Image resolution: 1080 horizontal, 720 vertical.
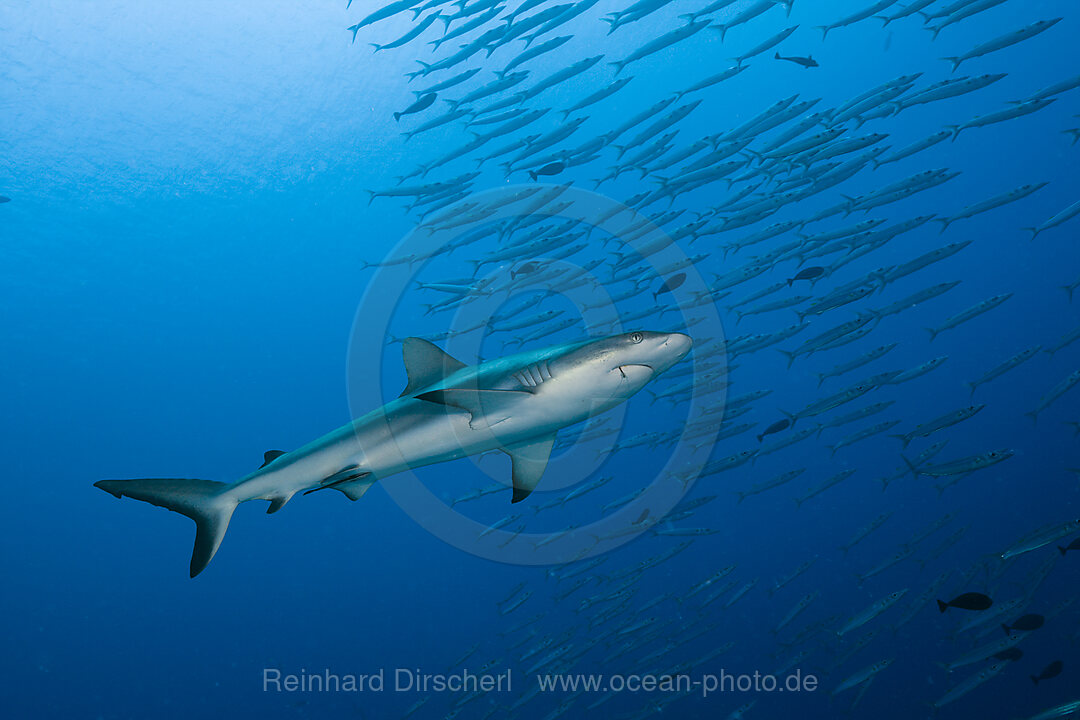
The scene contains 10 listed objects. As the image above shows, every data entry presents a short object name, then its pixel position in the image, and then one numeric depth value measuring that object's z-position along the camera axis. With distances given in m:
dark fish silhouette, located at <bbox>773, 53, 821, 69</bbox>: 9.71
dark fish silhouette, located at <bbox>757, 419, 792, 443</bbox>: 9.17
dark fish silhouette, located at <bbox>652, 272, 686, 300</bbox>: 8.12
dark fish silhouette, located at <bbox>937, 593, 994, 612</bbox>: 6.51
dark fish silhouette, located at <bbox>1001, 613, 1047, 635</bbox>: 7.48
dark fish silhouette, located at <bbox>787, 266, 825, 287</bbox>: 8.48
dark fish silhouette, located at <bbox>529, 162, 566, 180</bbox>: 9.30
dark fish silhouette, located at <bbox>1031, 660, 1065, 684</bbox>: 8.12
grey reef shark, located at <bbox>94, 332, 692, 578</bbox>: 2.58
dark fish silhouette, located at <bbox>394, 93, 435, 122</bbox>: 11.04
